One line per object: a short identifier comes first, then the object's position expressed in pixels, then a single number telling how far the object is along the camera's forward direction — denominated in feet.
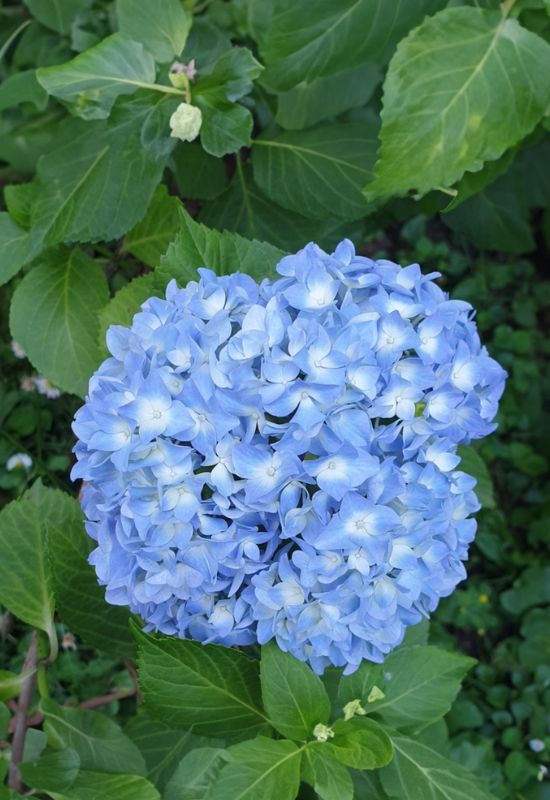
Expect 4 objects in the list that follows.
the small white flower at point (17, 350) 5.47
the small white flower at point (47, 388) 5.42
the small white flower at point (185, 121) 3.47
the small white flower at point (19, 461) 5.31
